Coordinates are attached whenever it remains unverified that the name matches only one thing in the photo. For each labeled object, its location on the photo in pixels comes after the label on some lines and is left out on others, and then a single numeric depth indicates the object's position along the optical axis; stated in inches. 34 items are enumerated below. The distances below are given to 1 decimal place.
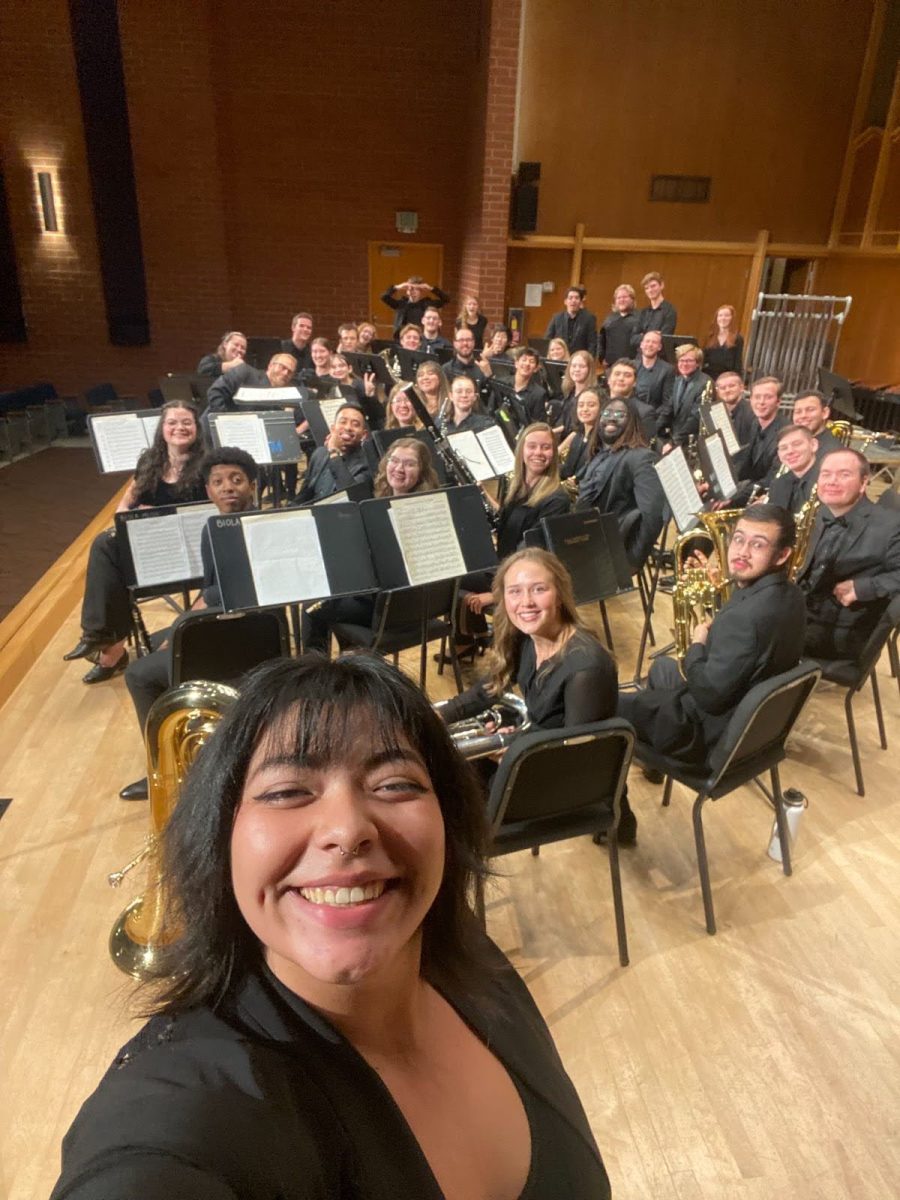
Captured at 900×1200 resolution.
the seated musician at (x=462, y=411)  201.9
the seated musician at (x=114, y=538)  147.0
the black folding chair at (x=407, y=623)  132.9
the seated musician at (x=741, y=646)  96.3
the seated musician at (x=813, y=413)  175.2
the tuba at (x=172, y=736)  72.7
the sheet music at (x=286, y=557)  112.0
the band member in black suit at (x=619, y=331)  327.3
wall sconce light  352.8
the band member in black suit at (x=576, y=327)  329.1
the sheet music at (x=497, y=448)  186.7
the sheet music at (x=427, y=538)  123.3
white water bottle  110.0
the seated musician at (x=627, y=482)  161.6
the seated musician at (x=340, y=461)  177.0
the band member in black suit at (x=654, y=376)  261.7
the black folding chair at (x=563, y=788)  79.3
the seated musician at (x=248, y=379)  235.0
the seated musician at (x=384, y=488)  142.5
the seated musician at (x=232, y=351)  274.6
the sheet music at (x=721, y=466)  175.2
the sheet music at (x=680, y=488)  151.9
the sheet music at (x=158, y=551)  124.8
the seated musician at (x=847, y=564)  127.9
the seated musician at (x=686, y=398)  245.9
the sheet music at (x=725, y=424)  201.5
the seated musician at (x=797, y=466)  161.5
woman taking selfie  27.4
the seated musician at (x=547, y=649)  90.5
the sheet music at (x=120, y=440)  177.6
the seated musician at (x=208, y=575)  118.4
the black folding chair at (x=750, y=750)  88.7
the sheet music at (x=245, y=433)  187.2
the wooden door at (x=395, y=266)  396.5
